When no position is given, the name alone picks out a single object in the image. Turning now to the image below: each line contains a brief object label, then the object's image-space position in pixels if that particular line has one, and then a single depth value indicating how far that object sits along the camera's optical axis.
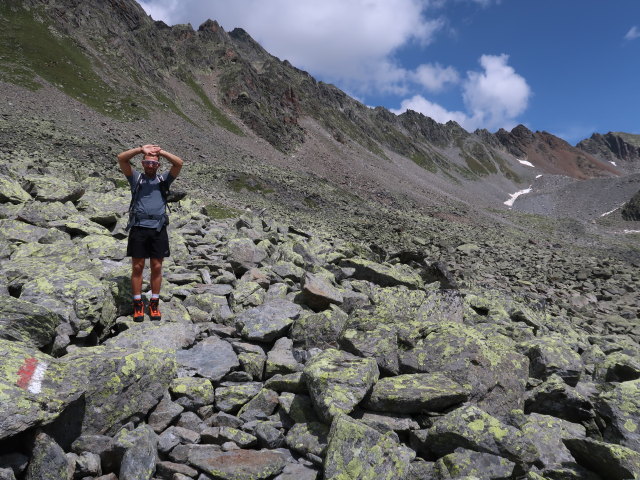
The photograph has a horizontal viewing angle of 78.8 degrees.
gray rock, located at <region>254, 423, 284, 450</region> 5.16
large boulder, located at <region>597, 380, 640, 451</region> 5.87
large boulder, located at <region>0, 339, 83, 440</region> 3.81
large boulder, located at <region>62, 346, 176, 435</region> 4.79
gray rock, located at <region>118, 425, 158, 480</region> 4.30
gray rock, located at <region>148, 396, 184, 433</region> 5.24
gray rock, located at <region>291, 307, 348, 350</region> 7.90
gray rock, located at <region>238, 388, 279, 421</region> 5.76
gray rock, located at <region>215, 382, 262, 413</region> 5.89
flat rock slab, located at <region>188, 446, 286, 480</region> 4.57
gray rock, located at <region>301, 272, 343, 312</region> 9.58
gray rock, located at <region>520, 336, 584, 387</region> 7.93
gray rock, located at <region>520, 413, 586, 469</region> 5.38
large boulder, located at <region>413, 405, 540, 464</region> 4.95
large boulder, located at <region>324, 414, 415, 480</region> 4.44
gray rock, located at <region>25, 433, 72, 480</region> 3.90
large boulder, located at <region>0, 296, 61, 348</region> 5.16
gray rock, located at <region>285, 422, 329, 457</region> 4.99
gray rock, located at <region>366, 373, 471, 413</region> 5.70
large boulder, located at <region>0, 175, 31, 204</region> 12.19
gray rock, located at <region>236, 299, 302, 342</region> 7.79
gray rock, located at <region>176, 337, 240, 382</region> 6.43
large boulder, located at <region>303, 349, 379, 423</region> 5.32
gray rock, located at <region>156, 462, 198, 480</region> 4.48
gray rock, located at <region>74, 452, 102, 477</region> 4.32
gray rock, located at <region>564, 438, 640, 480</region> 4.69
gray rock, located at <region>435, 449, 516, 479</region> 4.64
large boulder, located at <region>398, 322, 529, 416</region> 6.42
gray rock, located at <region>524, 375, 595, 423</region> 6.72
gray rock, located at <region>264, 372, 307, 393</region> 6.06
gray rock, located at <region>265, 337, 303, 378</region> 6.78
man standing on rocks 8.05
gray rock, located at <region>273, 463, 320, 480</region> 4.61
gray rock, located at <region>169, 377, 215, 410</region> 5.68
